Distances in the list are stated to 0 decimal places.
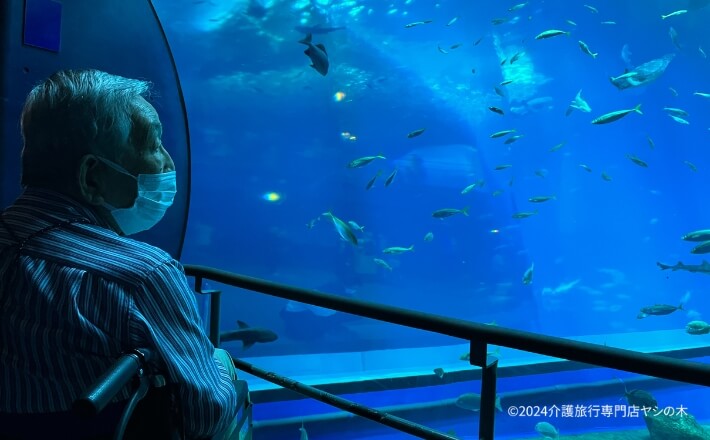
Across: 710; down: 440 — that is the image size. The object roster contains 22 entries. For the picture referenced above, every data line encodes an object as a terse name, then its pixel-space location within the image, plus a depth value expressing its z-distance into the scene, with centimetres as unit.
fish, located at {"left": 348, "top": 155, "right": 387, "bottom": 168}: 914
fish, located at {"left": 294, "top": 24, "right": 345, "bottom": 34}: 1901
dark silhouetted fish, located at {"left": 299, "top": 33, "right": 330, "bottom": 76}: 614
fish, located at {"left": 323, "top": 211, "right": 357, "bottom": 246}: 738
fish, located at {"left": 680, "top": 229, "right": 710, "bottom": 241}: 834
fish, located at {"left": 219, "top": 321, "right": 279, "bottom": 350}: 709
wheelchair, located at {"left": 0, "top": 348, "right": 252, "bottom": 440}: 78
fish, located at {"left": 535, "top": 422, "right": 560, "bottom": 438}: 738
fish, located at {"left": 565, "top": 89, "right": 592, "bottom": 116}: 1148
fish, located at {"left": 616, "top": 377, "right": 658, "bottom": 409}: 639
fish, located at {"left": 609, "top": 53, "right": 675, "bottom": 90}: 923
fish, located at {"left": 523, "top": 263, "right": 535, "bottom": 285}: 1078
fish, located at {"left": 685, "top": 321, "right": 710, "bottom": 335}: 836
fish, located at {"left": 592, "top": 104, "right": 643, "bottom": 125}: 746
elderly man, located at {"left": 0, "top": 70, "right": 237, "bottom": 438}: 85
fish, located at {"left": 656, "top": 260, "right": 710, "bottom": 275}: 1000
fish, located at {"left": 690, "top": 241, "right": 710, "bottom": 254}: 781
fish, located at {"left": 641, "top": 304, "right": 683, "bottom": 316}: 851
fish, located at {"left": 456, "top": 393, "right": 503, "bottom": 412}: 722
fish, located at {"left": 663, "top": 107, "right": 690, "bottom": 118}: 1095
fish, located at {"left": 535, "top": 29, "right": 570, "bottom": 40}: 792
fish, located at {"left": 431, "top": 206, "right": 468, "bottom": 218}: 973
